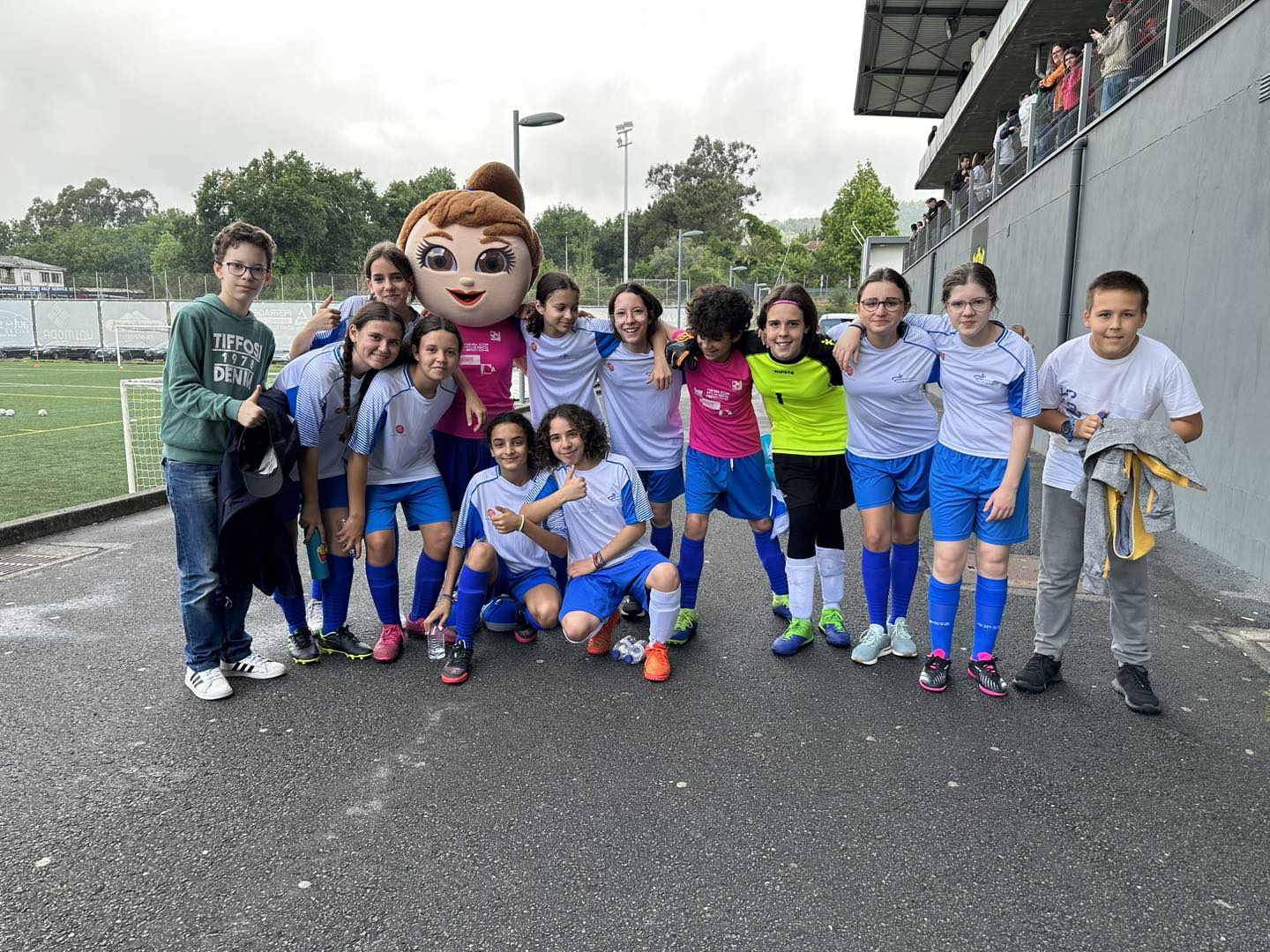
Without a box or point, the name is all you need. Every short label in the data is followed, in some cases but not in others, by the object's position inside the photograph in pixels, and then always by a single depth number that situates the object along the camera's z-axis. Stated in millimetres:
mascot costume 4559
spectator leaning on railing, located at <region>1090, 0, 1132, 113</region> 9453
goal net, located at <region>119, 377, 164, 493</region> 8047
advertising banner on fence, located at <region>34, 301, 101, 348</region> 33344
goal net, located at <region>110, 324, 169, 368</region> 32625
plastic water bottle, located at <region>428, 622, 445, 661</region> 4102
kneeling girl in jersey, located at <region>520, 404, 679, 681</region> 4023
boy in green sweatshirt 3498
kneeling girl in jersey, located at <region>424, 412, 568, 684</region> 4043
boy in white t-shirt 3455
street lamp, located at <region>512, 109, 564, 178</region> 15695
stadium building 6121
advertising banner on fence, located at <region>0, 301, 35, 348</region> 33406
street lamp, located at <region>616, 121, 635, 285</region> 40594
